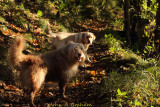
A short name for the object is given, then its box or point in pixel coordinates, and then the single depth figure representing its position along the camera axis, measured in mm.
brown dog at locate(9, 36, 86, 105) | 3718
